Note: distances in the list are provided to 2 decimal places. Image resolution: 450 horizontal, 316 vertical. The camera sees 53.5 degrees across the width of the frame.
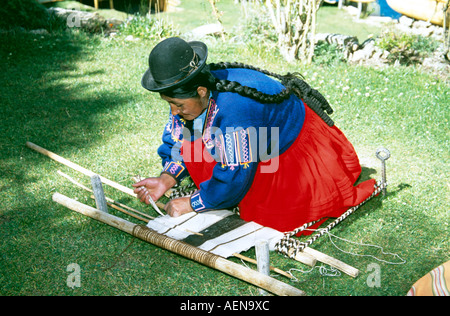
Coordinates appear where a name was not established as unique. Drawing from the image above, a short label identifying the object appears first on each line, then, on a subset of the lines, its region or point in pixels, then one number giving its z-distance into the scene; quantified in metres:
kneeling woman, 2.75
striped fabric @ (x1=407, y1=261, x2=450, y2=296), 2.21
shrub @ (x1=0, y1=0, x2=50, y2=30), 7.61
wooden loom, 2.63
